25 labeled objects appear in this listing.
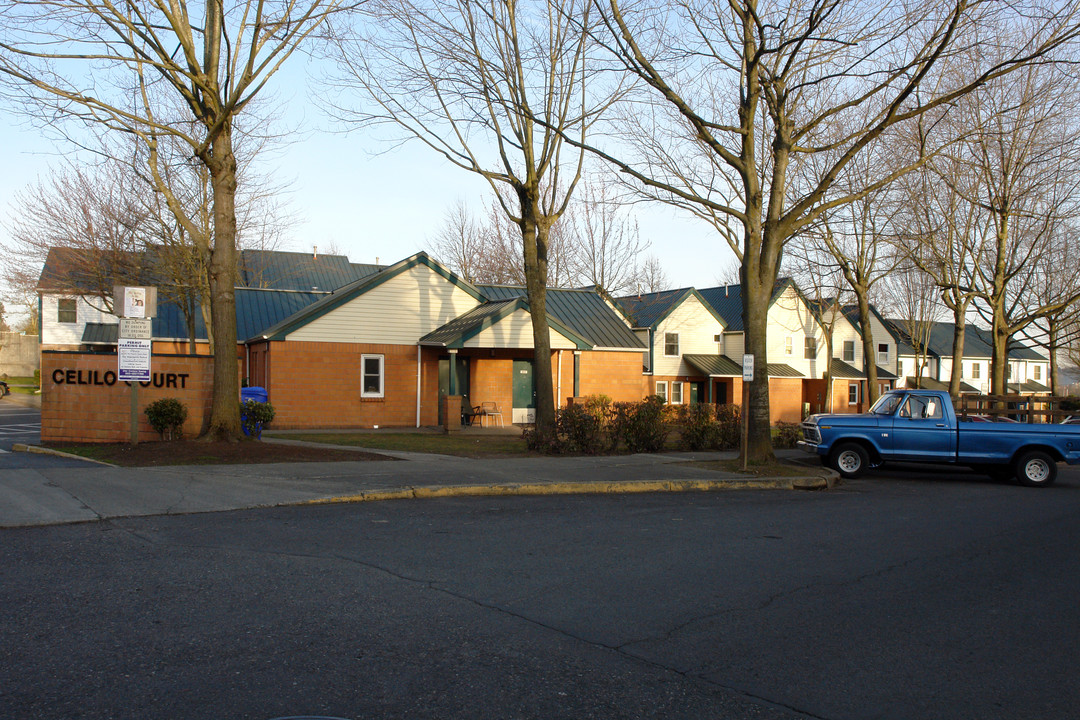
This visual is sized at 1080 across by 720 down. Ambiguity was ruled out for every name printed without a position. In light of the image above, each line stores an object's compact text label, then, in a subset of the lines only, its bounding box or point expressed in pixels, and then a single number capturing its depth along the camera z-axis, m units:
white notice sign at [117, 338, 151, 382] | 15.20
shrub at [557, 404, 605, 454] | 18.75
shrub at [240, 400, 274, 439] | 18.38
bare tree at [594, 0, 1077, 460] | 16.25
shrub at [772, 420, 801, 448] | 24.11
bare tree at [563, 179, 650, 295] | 49.75
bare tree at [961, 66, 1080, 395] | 26.66
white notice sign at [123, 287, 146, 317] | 14.77
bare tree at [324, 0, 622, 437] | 19.69
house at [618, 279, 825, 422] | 45.75
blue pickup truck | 17.08
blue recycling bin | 20.44
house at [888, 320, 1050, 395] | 60.00
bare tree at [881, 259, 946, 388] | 46.09
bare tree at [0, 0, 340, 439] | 15.34
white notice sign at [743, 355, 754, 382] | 16.20
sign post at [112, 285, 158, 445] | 14.91
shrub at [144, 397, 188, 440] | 16.84
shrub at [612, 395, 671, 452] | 19.41
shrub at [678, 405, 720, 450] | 21.05
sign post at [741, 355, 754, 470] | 16.19
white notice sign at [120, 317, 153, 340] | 15.18
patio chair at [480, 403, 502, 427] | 29.62
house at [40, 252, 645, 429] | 26.98
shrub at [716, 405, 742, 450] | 21.41
